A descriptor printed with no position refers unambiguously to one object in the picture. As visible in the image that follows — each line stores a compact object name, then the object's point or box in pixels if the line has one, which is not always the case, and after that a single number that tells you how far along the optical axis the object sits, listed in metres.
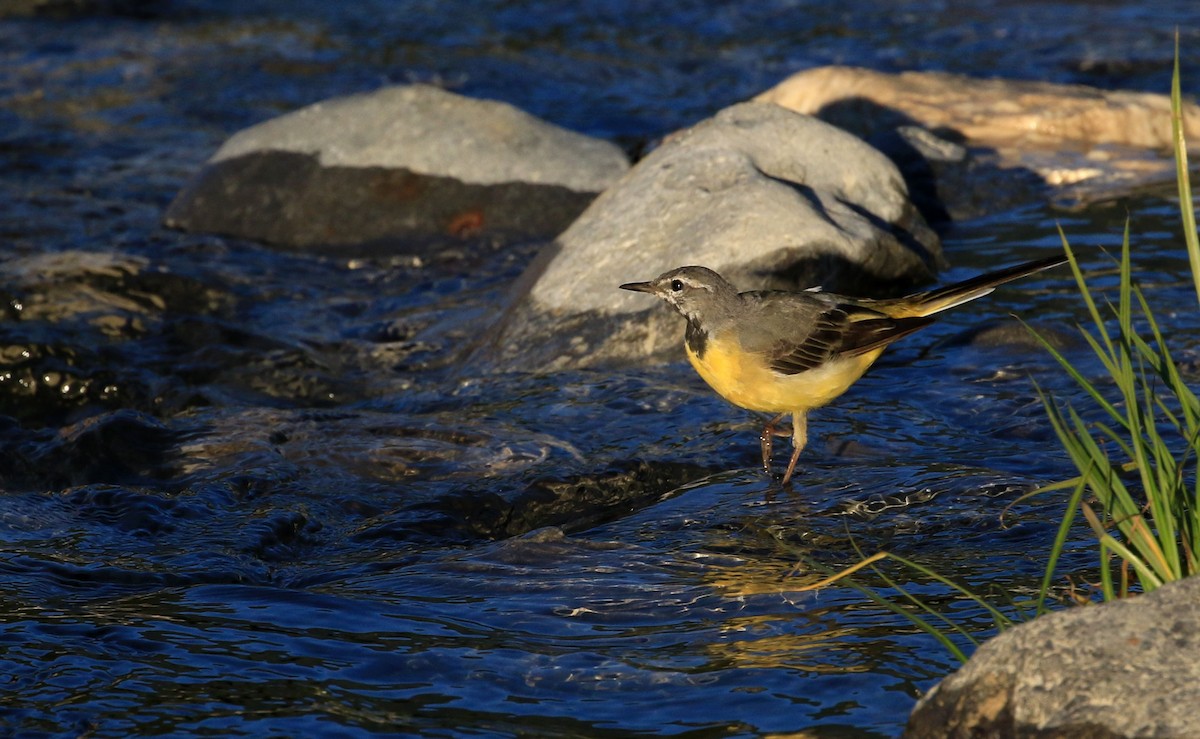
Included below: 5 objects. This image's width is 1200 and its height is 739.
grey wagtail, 12.38
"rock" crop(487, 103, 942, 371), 16.41
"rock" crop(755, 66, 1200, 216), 22.59
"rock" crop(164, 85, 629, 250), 22.66
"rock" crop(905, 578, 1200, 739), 6.60
